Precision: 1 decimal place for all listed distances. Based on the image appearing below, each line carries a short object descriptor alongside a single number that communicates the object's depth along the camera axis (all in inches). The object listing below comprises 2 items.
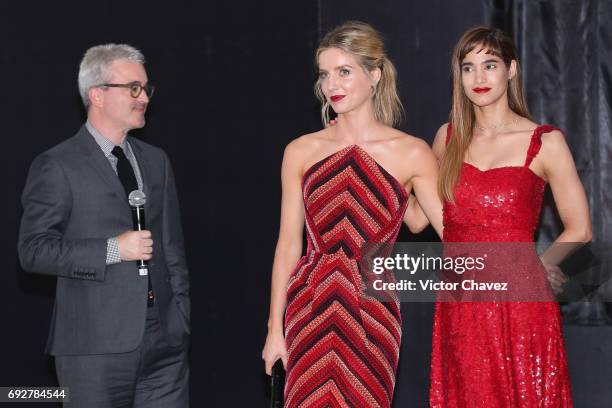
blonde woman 261.9
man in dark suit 279.7
